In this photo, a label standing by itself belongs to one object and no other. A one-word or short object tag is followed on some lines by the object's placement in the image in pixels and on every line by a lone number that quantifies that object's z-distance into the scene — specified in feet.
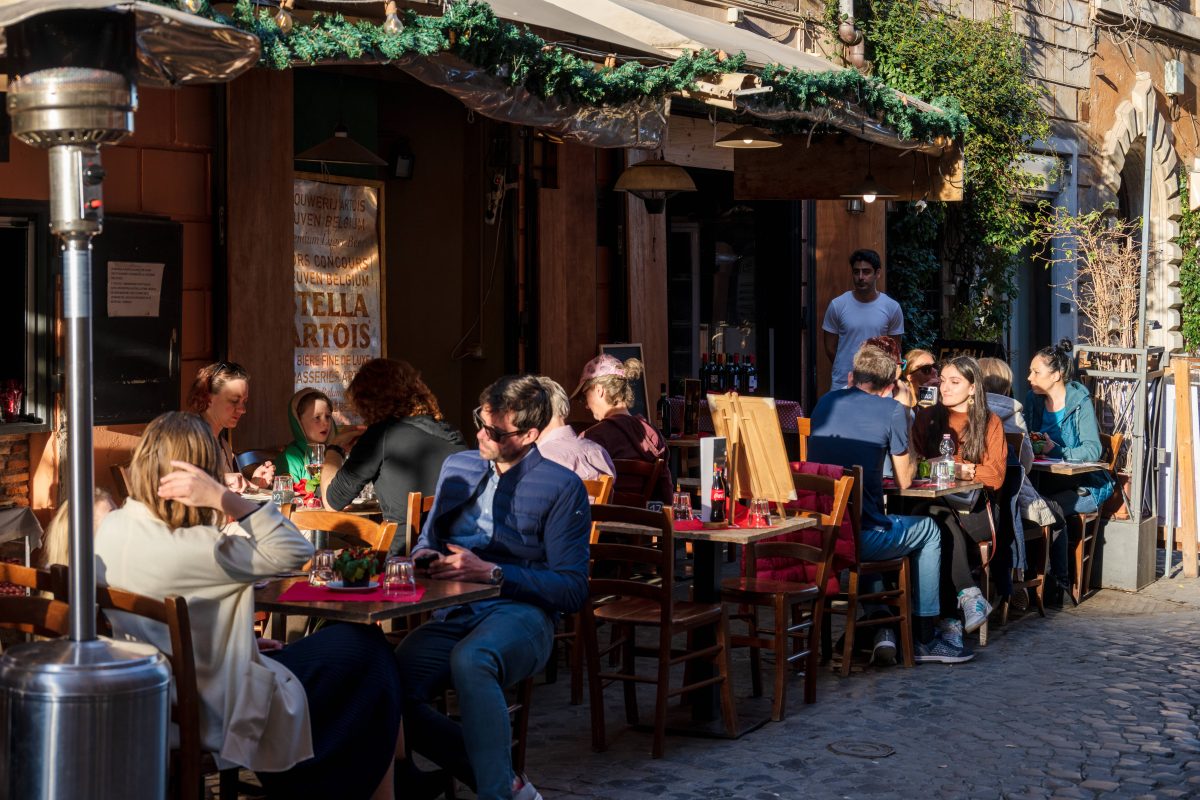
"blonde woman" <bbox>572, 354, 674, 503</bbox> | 27.25
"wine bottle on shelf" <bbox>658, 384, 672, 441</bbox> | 35.91
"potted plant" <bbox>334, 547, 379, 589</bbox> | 15.70
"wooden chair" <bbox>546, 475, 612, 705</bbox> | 21.86
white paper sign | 25.80
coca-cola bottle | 21.71
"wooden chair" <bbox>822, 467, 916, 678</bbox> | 23.85
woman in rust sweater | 26.08
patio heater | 11.64
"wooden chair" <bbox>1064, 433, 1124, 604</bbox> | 30.89
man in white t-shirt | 38.91
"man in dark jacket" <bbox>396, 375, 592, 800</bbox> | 15.97
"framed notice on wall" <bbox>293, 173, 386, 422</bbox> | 31.78
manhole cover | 19.84
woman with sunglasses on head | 23.70
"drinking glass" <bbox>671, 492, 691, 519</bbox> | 21.53
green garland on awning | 19.27
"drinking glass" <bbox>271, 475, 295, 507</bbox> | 21.91
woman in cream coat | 13.75
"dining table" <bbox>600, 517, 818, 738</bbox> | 20.85
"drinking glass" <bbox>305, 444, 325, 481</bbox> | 24.30
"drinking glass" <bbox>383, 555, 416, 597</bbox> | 15.75
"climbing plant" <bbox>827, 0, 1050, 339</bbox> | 46.24
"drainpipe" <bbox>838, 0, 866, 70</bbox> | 44.86
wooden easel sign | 21.66
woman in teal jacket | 30.83
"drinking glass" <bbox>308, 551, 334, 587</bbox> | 15.89
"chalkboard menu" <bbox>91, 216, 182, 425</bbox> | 25.67
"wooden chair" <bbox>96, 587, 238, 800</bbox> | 12.88
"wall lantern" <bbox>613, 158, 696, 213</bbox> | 35.55
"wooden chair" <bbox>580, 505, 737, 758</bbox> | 19.42
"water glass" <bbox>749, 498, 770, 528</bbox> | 21.56
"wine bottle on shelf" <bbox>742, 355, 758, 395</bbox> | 38.96
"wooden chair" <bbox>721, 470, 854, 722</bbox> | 21.58
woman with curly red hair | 21.70
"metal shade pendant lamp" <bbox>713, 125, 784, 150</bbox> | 32.12
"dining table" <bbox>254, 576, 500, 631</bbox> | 14.66
